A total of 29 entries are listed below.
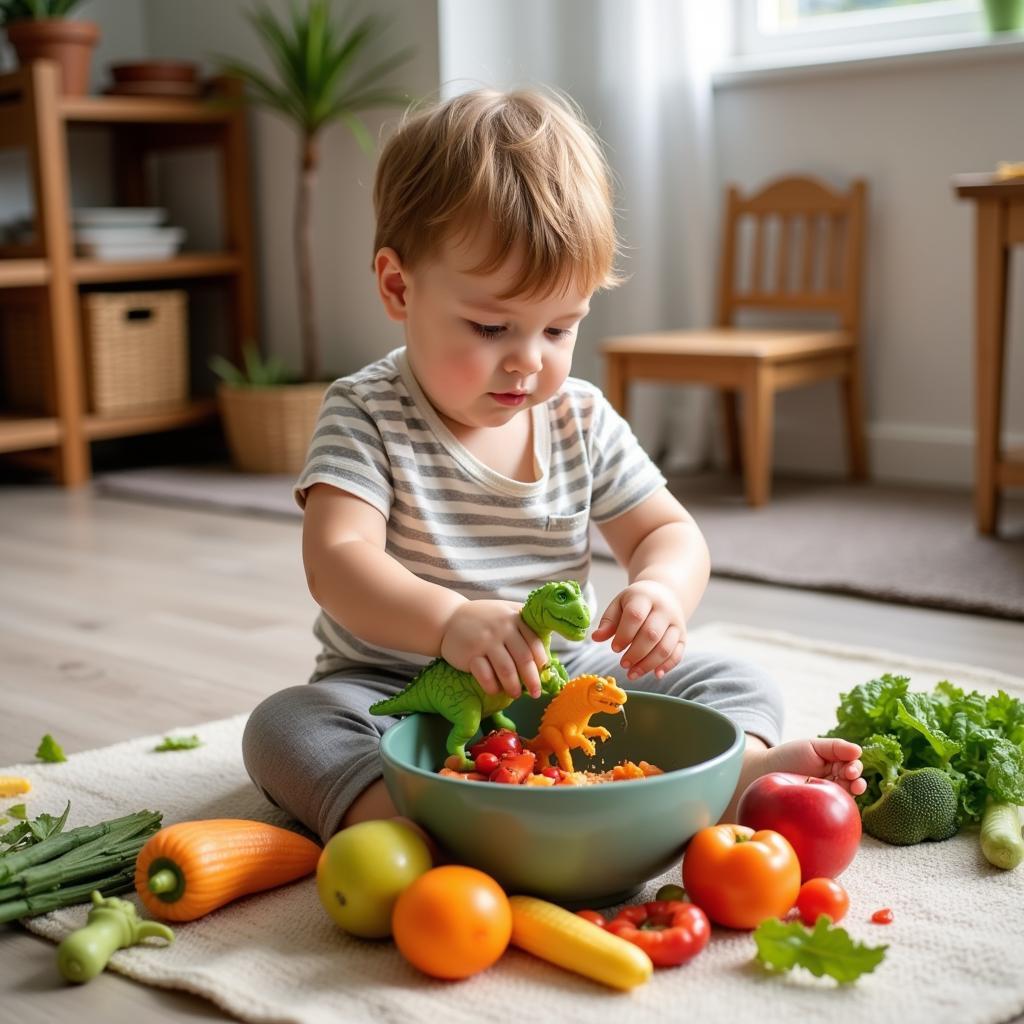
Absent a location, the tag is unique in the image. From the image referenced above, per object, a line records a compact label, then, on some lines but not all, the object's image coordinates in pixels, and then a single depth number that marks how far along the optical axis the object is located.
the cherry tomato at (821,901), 0.96
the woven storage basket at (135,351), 3.19
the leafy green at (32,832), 1.07
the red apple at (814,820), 1.00
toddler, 1.08
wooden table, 2.23
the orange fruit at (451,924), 0.88
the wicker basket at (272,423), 3.10
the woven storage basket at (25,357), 3.25
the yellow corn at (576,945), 0.87
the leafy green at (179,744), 1.36
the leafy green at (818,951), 0.86
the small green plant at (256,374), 3.23
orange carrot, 0.98
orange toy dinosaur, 1.02
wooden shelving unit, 3.03
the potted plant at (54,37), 3.06
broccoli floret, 1.10
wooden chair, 2.63
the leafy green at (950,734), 1.13
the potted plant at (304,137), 3.07
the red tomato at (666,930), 0.90
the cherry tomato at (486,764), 1.01
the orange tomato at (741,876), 0.94
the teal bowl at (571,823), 0.91
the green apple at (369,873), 0.93
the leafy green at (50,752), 1.33
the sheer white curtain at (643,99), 2.98
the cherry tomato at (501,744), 1.04
